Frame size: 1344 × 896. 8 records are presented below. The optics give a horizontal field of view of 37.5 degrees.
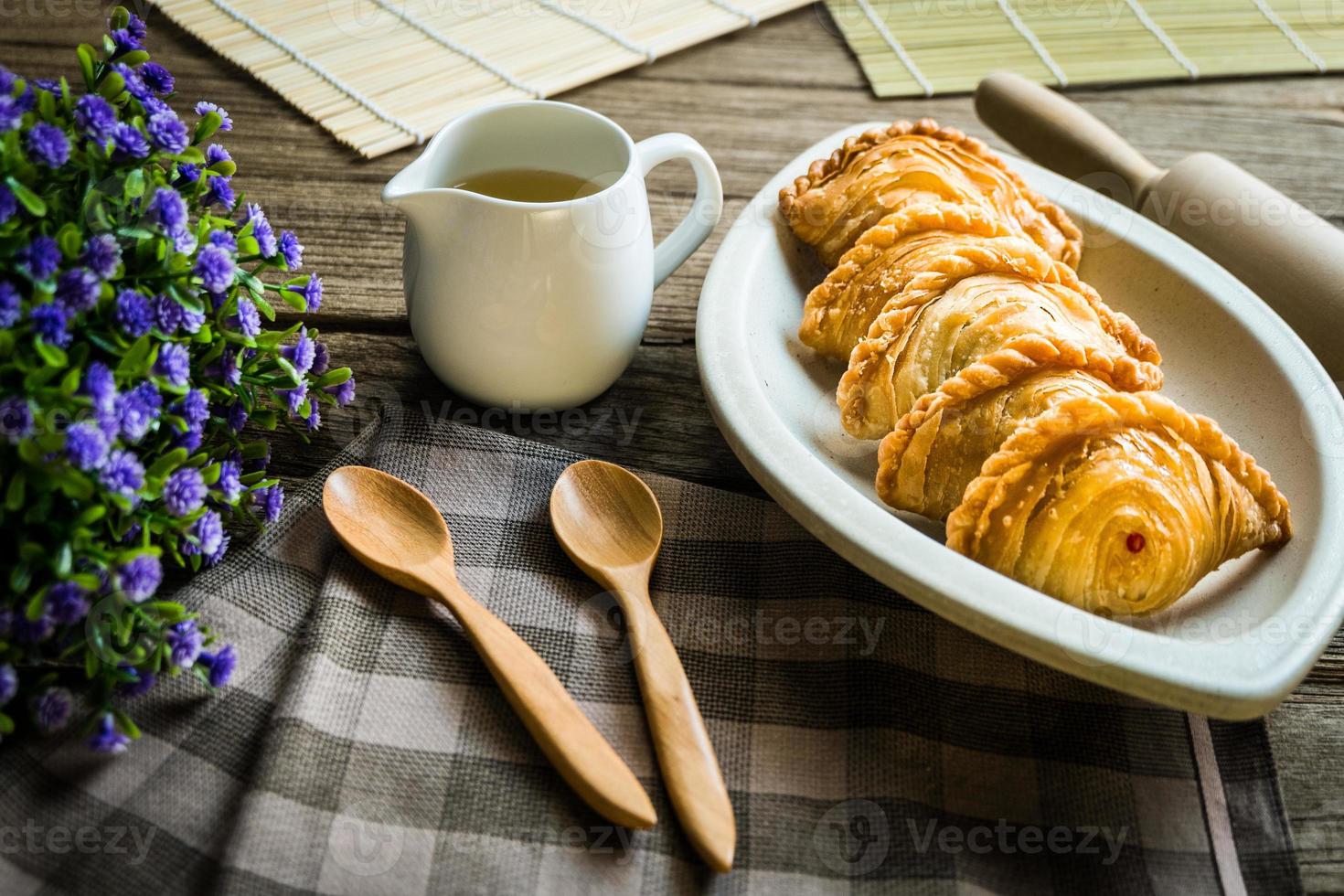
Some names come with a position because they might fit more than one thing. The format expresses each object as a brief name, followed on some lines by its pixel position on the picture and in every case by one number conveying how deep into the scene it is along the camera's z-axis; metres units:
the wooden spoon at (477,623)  0.47
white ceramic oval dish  0.47
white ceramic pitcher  0.54
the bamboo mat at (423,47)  0.71
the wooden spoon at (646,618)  0.47
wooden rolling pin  0.58
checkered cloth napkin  0.47
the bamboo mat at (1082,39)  0.77
